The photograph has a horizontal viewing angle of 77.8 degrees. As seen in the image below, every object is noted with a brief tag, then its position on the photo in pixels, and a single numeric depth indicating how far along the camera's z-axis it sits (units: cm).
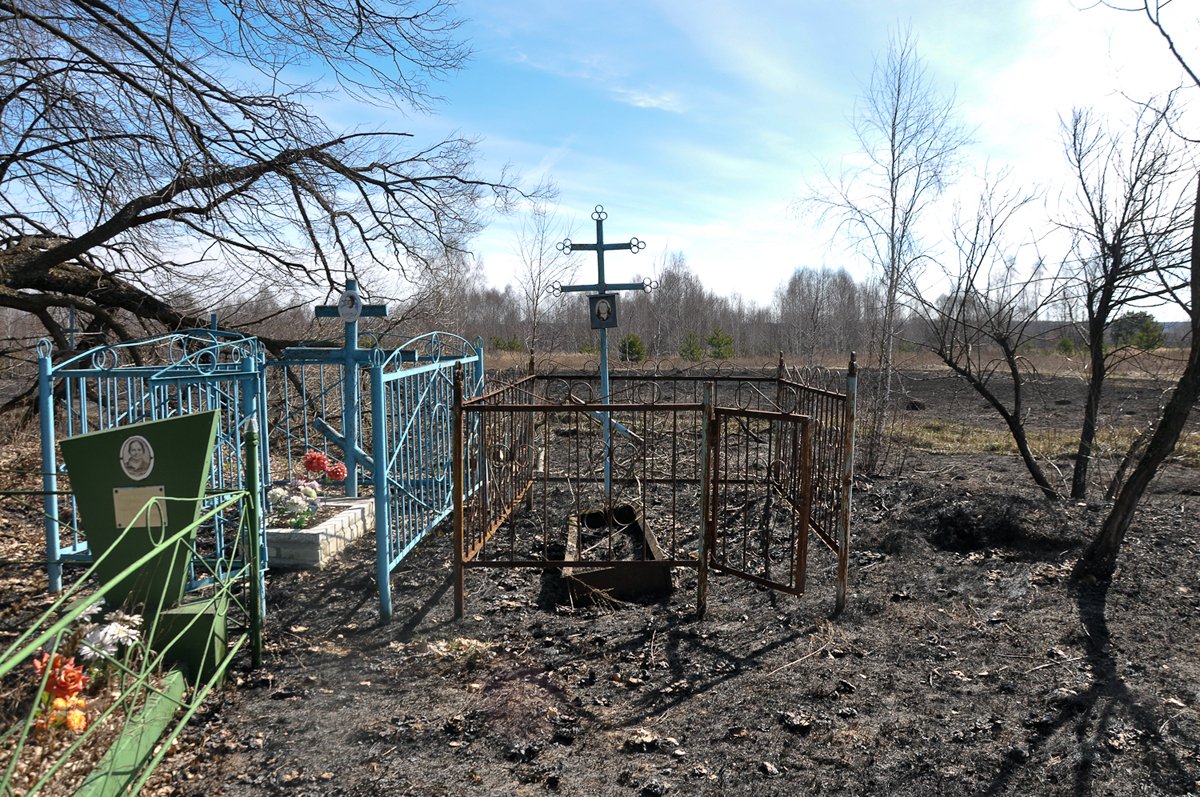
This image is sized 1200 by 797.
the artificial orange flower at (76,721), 277
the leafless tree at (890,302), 964
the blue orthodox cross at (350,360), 689
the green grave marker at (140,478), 359
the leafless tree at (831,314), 4009
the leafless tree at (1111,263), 625
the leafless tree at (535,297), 1936
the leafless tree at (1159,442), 465
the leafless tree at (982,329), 737
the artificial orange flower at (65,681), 283
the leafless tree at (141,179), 711
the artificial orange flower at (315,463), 723
